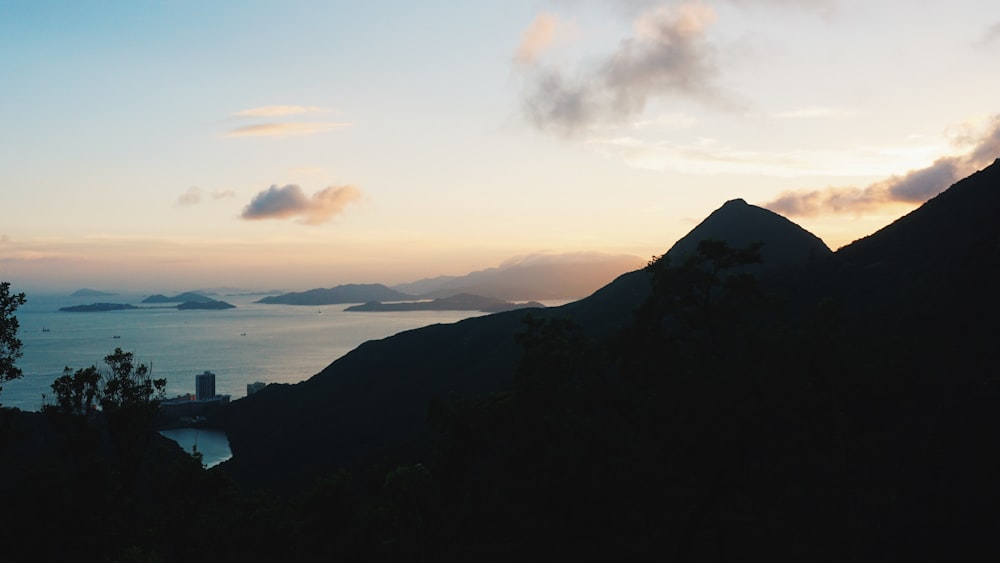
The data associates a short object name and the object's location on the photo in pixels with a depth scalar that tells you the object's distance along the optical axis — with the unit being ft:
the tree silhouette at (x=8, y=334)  82.84
